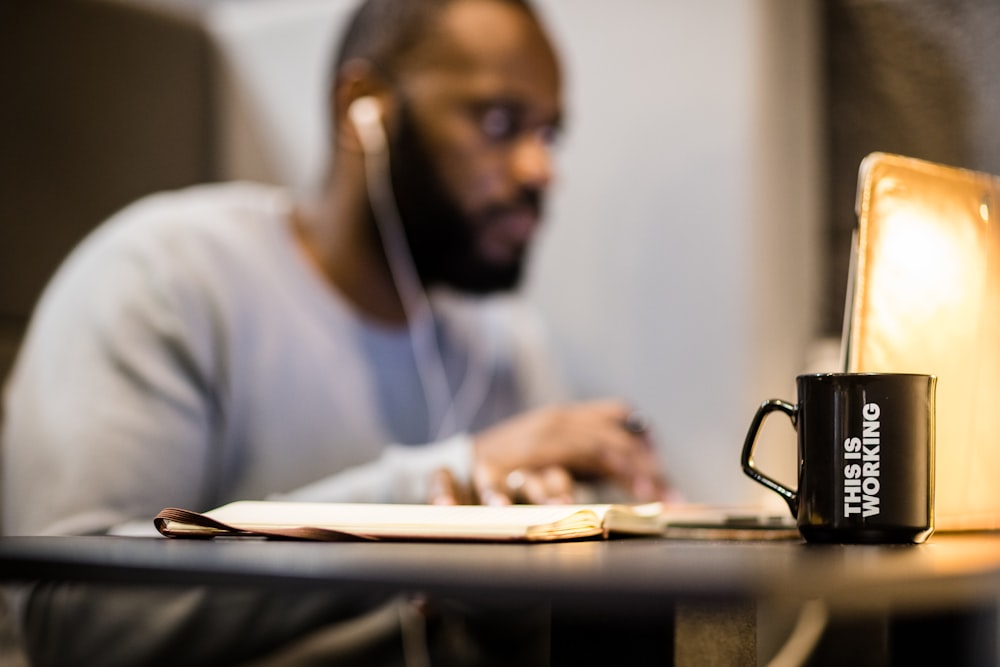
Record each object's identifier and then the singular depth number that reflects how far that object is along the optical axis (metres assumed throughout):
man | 2.29
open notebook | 1.28
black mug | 1.30
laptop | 1.39
